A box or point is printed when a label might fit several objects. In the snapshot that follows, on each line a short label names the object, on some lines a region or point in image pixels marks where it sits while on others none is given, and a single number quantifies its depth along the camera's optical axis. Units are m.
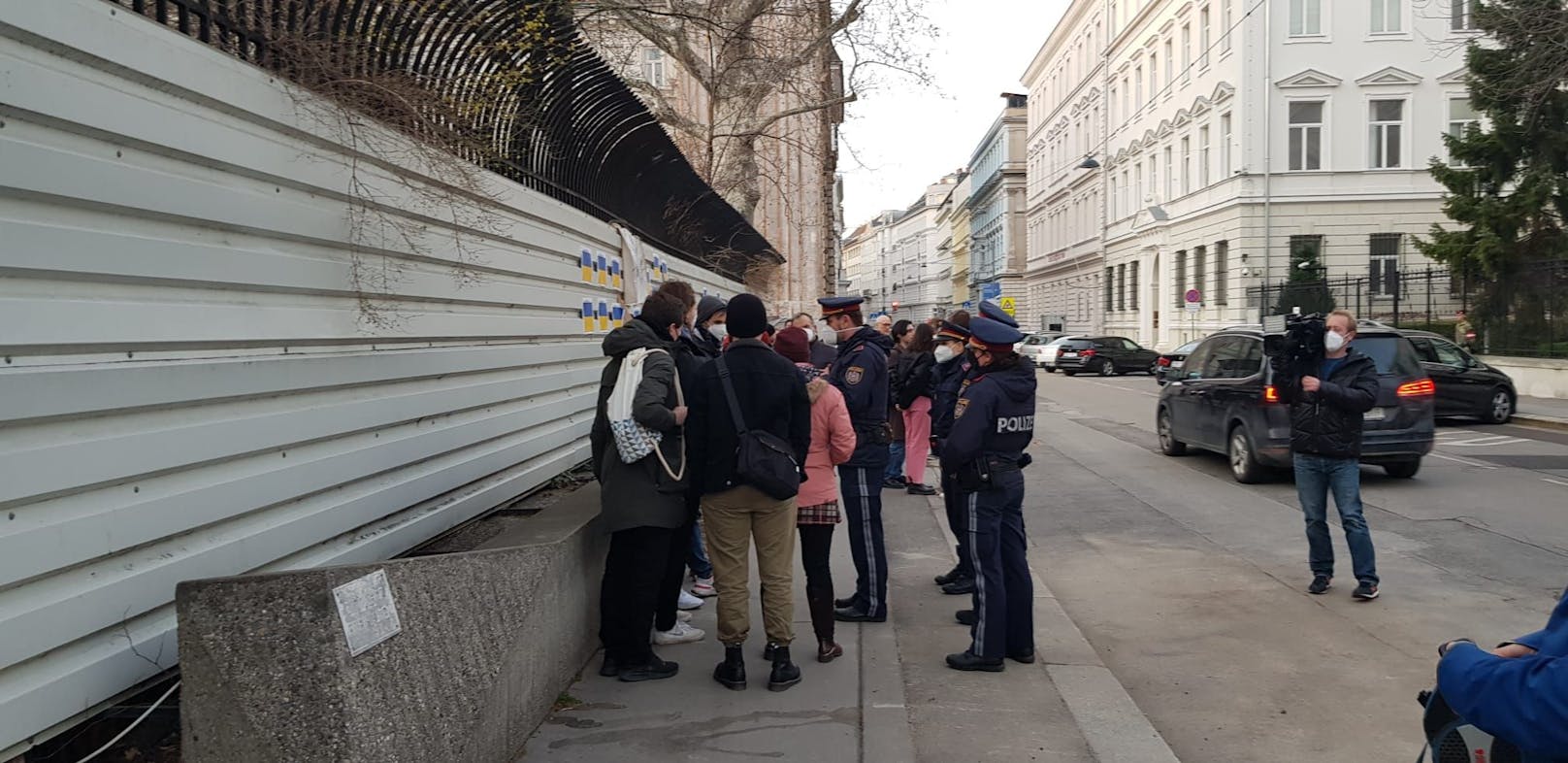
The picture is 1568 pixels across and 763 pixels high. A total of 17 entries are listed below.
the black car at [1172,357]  27.00
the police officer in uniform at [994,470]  5.54
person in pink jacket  5.65
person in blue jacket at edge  2.03
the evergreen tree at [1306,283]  31.44
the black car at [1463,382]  17.77
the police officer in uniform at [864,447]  6.50
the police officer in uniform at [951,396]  7.11
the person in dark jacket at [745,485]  5.10
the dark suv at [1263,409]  11.52
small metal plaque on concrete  3.03
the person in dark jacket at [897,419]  11.39
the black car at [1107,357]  37.97
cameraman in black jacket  7.02
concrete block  2.94
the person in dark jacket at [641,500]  5.10
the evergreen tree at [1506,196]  22.48
